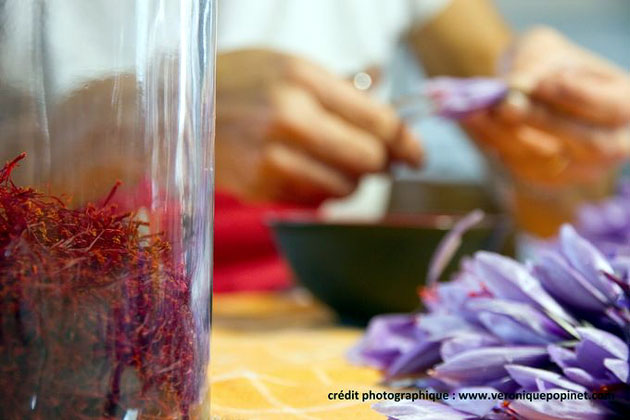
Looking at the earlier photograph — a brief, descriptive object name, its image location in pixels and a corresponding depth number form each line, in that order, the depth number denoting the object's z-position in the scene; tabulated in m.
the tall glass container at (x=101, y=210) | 0.18
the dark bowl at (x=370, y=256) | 0.45
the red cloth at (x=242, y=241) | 0.83
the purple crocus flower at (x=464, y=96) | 0.49
